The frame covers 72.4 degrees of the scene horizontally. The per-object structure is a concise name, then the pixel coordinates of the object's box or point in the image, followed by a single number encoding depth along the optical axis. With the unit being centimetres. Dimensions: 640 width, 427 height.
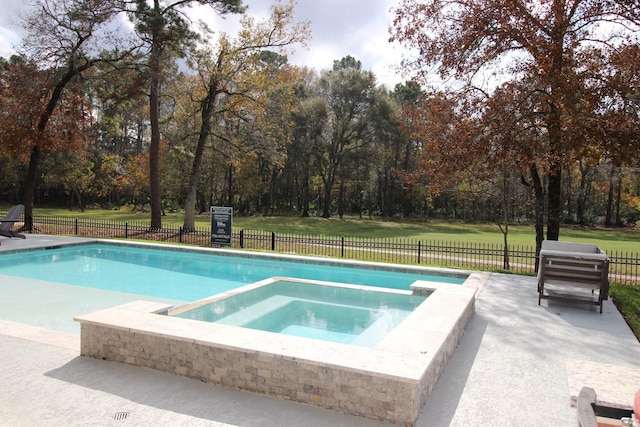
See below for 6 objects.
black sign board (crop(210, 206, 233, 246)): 1552
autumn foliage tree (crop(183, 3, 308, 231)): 1992
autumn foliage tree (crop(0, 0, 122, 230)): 1751
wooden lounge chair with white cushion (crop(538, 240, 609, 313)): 678
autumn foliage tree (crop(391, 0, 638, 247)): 963
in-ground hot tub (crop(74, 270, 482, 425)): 354
